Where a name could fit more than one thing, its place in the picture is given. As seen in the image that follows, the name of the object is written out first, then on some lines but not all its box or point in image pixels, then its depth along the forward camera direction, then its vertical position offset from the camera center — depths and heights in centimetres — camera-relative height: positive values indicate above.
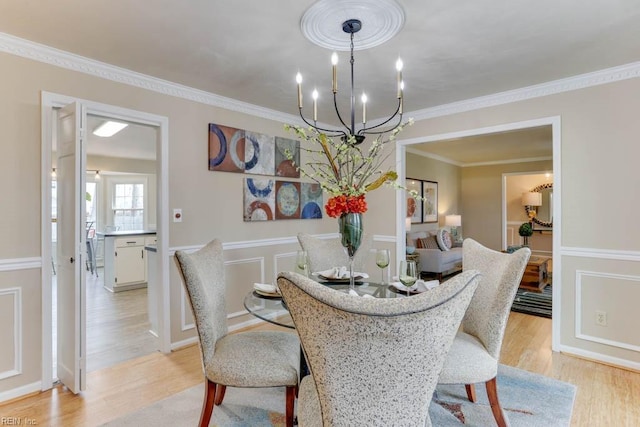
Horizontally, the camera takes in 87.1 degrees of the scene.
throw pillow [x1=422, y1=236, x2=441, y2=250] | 616 -54
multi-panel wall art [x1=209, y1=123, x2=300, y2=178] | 336 +67
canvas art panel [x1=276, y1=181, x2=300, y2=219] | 393 +17
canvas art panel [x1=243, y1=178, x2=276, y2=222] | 363 +17
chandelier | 179 +80
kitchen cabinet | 513 -72
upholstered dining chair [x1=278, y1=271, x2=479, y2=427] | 96 -39
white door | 231 -22
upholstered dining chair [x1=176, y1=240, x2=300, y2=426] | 169 -75
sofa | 575 -68
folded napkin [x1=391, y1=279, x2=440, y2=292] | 202 -45
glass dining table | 176 -51
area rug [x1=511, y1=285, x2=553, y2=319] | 404 -116
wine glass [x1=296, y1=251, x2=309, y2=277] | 227 -33
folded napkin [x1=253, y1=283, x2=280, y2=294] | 208 -47
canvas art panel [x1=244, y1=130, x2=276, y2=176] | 362 +67
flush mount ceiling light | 438 +117
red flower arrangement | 201 +5
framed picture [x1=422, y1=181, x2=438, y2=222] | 681 +24
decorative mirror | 827 +10
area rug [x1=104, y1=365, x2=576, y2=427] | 201 -124
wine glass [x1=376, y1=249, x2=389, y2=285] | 224 -30
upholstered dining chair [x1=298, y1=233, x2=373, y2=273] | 295 -36
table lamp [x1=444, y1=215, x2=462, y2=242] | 716 -18
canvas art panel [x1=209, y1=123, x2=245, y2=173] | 333 +67
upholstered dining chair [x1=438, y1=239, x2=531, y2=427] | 173 -67
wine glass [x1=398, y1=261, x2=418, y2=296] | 196 -36
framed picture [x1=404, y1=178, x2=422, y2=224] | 633 +18
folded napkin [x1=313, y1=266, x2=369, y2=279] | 242 -44
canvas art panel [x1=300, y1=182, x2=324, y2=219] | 420 +17
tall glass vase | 207 -10
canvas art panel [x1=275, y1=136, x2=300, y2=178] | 390 +67
